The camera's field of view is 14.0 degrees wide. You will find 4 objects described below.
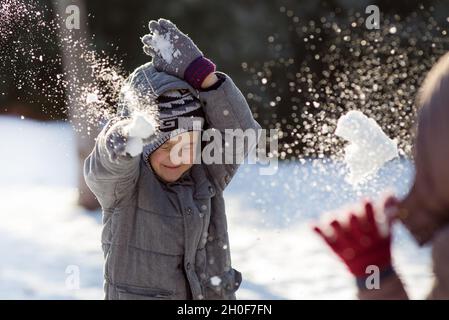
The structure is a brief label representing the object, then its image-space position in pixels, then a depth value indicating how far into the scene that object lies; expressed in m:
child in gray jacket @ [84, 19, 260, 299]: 4.11
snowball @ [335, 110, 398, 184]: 3.84
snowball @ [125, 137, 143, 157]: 3.97
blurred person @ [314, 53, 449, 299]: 3.27
